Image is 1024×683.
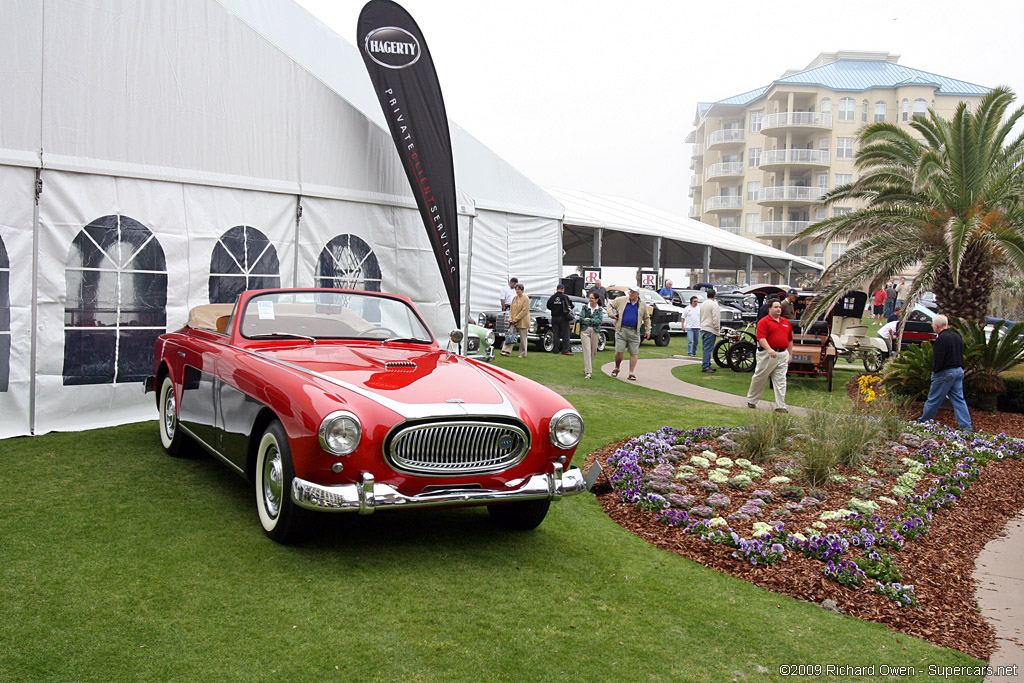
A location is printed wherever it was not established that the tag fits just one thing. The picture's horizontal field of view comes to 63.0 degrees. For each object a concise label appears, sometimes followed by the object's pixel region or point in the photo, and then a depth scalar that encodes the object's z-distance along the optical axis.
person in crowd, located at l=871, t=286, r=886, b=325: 37.75
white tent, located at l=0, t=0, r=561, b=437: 8.71
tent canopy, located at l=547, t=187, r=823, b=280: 32.66
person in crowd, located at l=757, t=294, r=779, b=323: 16.58
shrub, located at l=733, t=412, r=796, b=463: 8.28
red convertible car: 4.73
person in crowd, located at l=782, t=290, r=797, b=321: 17.02
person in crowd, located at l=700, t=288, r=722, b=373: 18.14
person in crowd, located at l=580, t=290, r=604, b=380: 15.95
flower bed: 5.09
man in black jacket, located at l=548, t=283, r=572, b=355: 19.81
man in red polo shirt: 12.80
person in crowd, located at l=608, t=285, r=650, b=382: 15.26
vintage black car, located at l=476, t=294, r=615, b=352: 19.61
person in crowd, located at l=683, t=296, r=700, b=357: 20.79
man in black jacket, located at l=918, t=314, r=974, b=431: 10.99
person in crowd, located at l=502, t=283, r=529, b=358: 17.91
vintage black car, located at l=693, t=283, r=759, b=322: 31.00
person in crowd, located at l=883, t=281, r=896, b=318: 34.94
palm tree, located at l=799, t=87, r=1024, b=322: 14.43
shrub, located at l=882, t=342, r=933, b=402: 12.85
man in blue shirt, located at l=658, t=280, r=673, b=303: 31.14
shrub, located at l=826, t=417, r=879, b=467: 8.10
